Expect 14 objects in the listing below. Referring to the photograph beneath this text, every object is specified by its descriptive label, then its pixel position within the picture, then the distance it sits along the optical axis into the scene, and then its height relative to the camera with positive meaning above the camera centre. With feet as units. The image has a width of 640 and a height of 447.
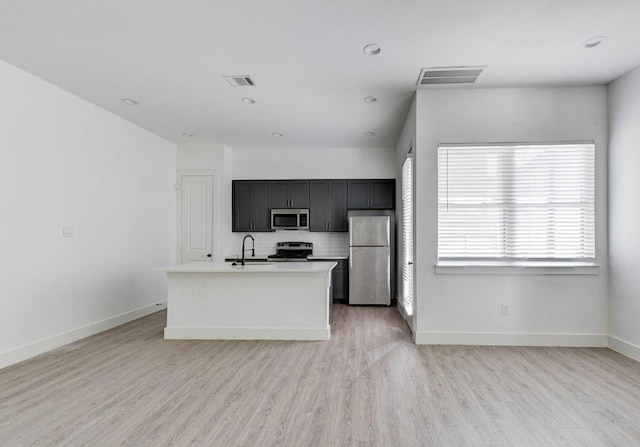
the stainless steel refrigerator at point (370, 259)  20.62 -1.94
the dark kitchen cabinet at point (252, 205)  22.45 +1.17
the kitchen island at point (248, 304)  13.88 -3.03
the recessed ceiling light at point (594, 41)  9.71 +4.89
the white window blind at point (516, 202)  13.10 +0.81
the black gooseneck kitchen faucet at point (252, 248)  22.47 -1.50
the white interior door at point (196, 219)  21.25 +0.29
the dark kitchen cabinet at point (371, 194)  22.06 +1.82
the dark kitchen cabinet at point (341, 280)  21.61 -3.25
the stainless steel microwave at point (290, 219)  22.30 +0.32
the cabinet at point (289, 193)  22.38 +1.86
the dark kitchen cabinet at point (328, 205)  22.26 +1.16
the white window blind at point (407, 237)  15.48 -0.56
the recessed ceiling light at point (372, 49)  10.10 +4.88
